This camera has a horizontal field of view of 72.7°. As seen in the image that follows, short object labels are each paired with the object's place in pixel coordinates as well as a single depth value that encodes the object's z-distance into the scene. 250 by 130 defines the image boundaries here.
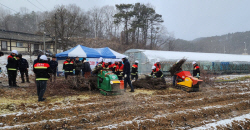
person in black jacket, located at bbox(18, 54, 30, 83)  9.21
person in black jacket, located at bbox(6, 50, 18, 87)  7.77
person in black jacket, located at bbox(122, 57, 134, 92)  8.21
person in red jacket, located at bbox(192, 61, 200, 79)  9.70
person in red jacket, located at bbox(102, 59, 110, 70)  8.38
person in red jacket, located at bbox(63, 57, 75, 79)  9.27
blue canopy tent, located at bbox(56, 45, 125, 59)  13.09
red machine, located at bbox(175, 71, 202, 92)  8.48
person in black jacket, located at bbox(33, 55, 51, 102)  5.88
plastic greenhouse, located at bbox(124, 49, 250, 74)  18.84
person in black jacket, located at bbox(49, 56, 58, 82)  9.39
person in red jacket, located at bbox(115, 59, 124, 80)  9.30
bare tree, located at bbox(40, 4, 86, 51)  22.06
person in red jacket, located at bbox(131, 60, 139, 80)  10.63
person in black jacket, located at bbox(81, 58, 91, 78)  8.76
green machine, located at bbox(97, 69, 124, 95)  6.99
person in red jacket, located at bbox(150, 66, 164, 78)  9.50
